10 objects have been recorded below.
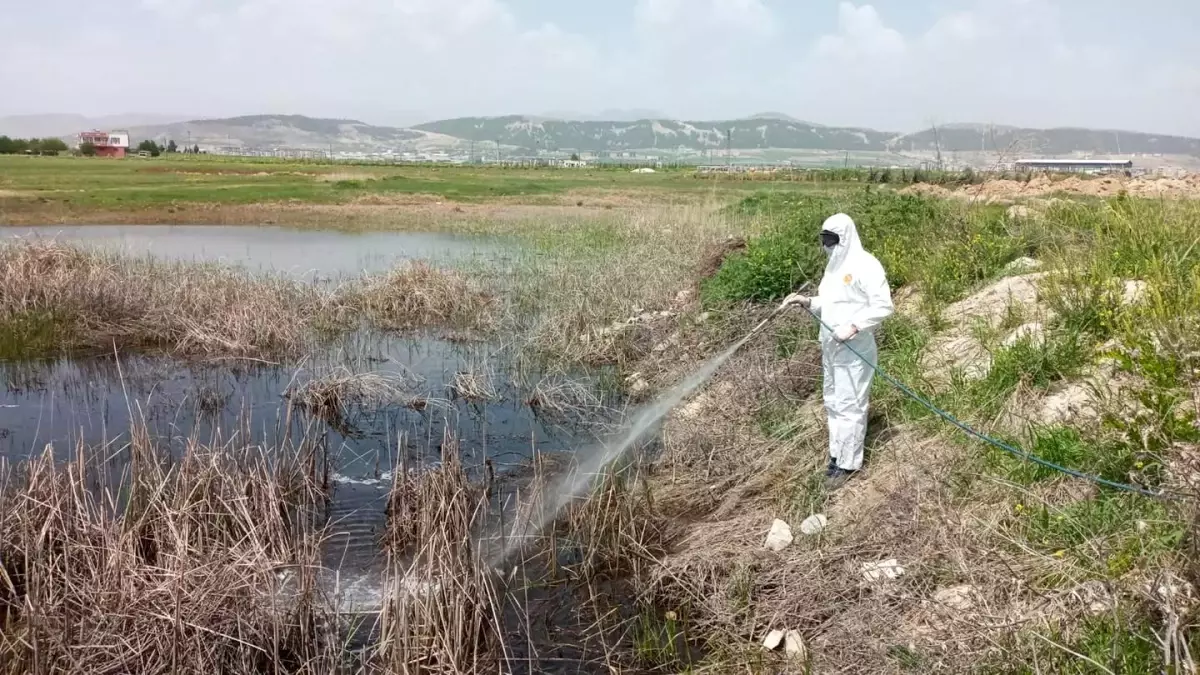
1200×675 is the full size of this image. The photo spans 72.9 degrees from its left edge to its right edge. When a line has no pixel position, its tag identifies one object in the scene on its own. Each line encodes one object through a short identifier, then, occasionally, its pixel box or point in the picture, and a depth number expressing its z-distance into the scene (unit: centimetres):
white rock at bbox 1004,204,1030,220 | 1218
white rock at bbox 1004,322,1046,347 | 724
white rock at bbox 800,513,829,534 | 640
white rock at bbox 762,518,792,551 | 634
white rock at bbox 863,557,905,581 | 531
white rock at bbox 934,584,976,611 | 476
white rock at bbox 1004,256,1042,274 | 971
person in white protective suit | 671
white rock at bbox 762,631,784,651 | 527
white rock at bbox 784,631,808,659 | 510
